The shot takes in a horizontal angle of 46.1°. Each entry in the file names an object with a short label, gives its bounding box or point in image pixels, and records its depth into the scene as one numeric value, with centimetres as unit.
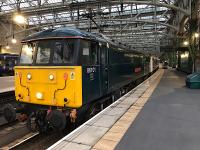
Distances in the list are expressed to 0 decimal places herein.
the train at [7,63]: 2695
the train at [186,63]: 2671
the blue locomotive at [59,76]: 632
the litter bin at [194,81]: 1376
